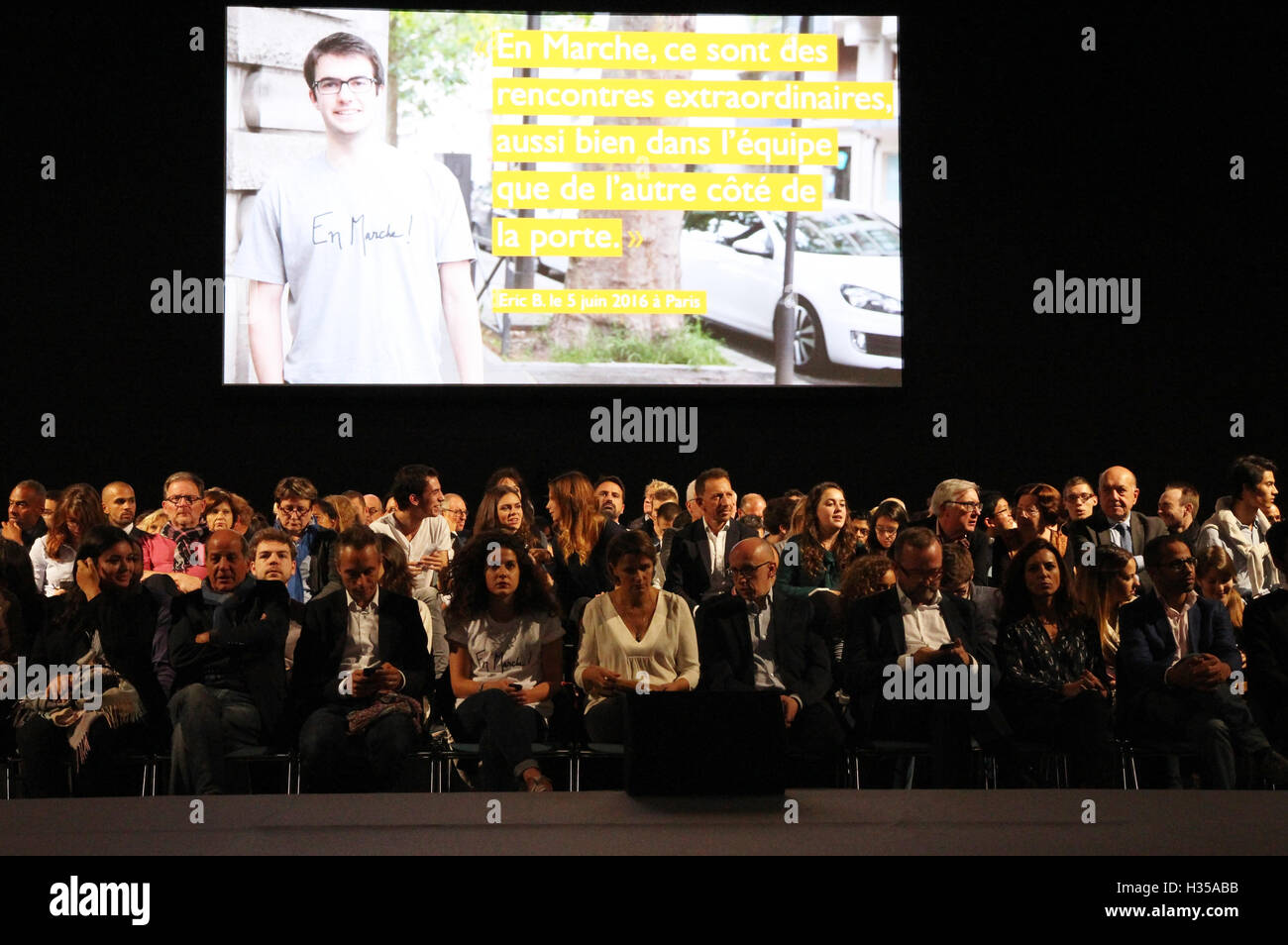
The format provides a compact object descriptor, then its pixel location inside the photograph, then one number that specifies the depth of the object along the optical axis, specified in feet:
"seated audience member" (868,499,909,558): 18.19
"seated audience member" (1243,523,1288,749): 14.10
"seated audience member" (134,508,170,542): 18.90
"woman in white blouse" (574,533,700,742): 14.30
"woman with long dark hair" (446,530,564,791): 14.28
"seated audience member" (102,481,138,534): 19.26
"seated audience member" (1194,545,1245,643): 15.05
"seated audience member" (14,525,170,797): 13.60
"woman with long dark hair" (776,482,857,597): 17.22
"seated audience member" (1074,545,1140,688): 14.87
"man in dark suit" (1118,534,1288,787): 13.76
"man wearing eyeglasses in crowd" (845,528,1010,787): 14.21
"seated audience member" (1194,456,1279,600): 18.30
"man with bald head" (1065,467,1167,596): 19.22
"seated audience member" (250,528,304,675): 14.62
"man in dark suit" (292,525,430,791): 13.64
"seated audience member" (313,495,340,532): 18.43
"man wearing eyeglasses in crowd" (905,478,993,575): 17.74
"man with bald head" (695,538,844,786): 14.47
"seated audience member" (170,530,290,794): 13.52
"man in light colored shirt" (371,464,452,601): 18.30
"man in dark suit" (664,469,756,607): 17.61
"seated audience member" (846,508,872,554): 18.71
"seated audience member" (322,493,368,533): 18.93
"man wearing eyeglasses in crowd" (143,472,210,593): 17.80
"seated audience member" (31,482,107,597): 17.61
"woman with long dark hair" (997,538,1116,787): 14.02
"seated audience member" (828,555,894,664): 15.33
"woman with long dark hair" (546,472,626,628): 17.63
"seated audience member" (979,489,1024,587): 18.53
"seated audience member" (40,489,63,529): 18.25
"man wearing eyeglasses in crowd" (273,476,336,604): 17.13
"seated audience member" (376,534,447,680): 14.75
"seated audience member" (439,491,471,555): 20.45
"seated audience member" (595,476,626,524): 19.66
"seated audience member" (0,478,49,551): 19.10
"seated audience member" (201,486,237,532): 17.16
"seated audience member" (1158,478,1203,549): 19.63
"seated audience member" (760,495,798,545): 18.74
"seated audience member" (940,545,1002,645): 15.55
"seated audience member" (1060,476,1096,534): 19.58
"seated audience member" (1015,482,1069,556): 18.88
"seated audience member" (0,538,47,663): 14.25
